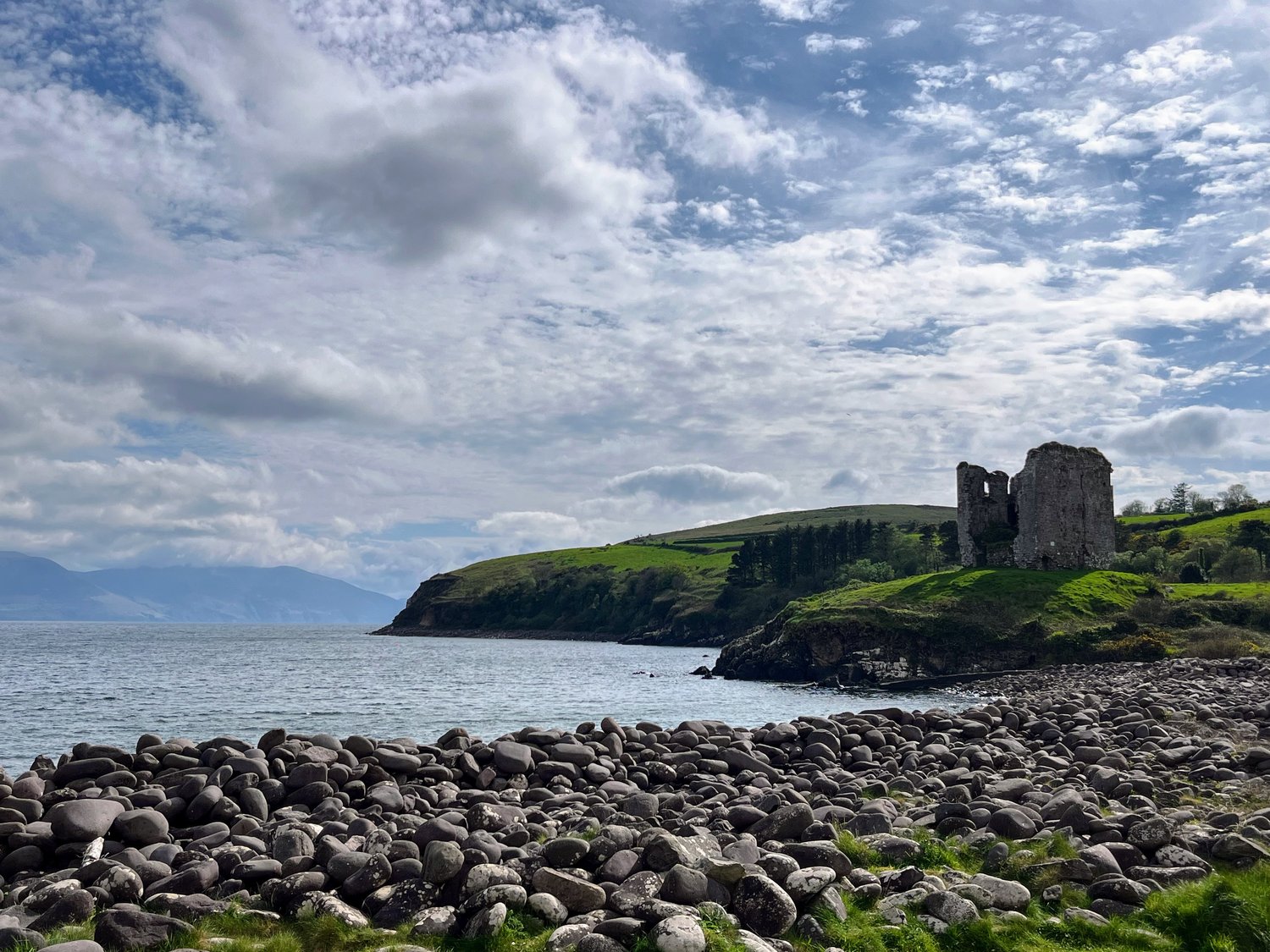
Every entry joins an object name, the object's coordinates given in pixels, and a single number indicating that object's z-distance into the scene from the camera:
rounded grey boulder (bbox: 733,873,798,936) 9.84
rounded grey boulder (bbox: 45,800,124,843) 14.00
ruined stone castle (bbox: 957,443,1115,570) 93.75
